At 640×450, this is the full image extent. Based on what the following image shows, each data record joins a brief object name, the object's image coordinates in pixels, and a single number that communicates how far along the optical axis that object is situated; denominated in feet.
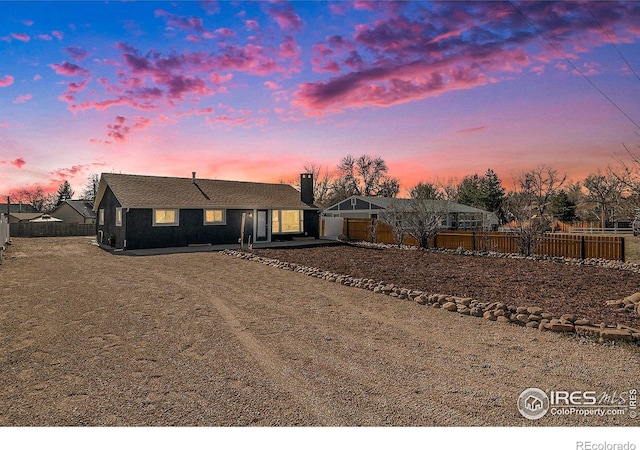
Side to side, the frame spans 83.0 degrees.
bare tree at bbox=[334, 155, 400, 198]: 172.04
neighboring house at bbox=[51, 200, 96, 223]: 151.90
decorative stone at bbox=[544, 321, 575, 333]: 17.76
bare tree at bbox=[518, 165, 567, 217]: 141.59
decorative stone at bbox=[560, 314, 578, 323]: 18.47
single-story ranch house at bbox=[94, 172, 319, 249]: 60.95
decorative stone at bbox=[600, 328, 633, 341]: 16.31
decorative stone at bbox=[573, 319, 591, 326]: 18.03
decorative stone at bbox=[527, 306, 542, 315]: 19.85
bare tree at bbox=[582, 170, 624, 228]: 136.15
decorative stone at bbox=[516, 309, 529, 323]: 19.36
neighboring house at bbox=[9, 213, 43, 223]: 179.98
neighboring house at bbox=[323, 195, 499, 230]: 103.03
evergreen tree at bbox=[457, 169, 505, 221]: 152.56
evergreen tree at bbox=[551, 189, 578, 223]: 142.20
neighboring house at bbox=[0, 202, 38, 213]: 218.81
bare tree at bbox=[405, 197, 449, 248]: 60.95
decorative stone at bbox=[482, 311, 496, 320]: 20.30
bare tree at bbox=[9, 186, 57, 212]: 239.91
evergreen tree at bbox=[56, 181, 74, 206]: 213.87
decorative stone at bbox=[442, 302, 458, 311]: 22.22
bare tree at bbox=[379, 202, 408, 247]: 64.64
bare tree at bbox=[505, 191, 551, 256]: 48.60
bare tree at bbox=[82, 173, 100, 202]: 199.52
